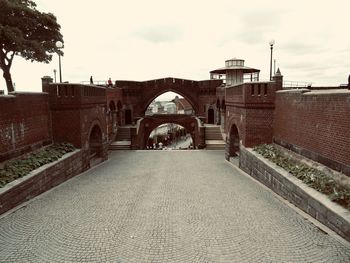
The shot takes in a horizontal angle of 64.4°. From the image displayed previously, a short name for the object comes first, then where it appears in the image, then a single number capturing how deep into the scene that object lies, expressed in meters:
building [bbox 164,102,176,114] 80.34
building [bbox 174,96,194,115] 72.44
